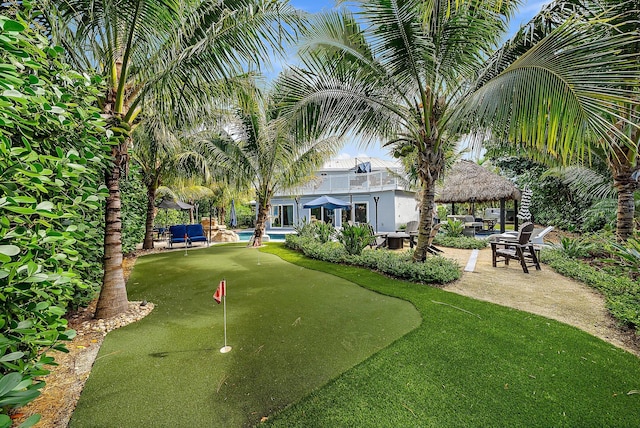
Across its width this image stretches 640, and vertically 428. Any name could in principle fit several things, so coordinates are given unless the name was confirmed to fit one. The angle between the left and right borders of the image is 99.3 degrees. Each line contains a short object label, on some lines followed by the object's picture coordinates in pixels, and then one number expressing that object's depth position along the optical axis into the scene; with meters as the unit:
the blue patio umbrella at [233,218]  27.64
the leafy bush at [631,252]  3.40
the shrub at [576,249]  7.73
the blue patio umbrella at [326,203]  15.14
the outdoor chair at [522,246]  6.51
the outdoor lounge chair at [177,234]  11.70
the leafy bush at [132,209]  8.24
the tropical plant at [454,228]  12.89
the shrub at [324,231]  10.88
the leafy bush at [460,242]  10.97
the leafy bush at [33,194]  1.22
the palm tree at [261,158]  10.59
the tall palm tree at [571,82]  2.86
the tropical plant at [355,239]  8.05
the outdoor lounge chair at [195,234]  12.04
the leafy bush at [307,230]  12.17
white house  19.53
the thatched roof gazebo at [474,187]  13.86
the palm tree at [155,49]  3.77
